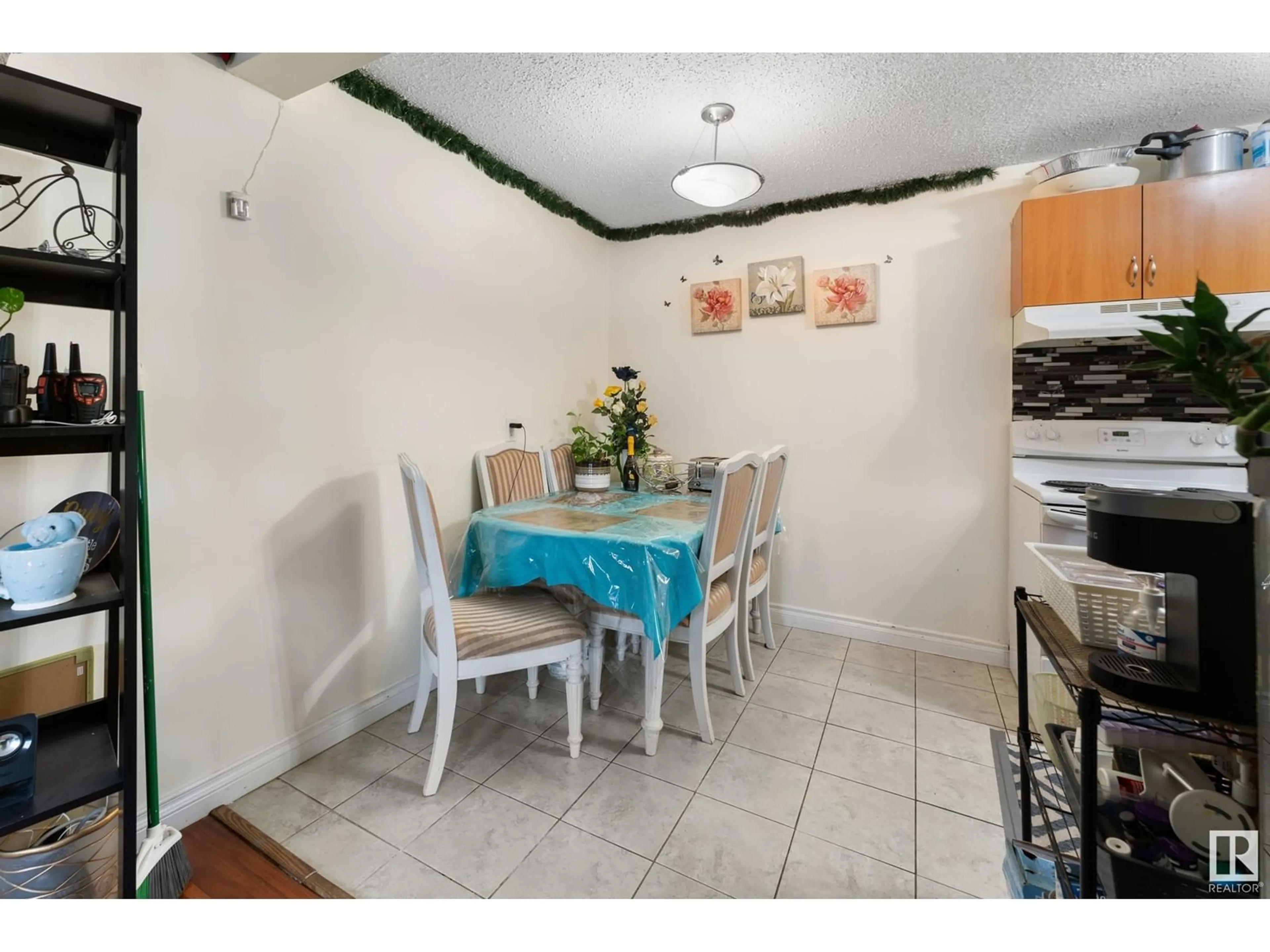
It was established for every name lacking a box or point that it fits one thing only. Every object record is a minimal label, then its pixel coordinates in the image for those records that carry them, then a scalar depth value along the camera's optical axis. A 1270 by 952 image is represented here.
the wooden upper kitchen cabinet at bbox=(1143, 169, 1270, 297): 1.86
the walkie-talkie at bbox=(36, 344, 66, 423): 1.05
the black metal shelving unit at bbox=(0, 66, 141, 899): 0.97
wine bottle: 2.65
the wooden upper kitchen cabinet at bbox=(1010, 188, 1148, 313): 2.00
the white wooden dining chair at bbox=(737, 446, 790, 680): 2.24
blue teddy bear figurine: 0.98
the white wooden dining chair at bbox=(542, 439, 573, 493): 2.73
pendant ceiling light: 1.88
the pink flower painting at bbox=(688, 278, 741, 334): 3.05
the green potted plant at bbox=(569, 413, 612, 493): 2.49
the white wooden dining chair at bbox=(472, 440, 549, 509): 2.35
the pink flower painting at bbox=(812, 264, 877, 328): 2.70
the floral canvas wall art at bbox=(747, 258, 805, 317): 2.87
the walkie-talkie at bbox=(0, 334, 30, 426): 0.95
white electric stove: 1.99
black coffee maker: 0.67
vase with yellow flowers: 2.67
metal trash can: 1.03
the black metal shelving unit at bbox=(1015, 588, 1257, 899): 0.71
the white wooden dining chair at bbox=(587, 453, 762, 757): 1.77
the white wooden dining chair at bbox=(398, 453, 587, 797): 1.57
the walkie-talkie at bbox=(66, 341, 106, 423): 1.06
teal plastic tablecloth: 1.66
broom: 1.16
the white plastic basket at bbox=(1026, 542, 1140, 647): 0.82
